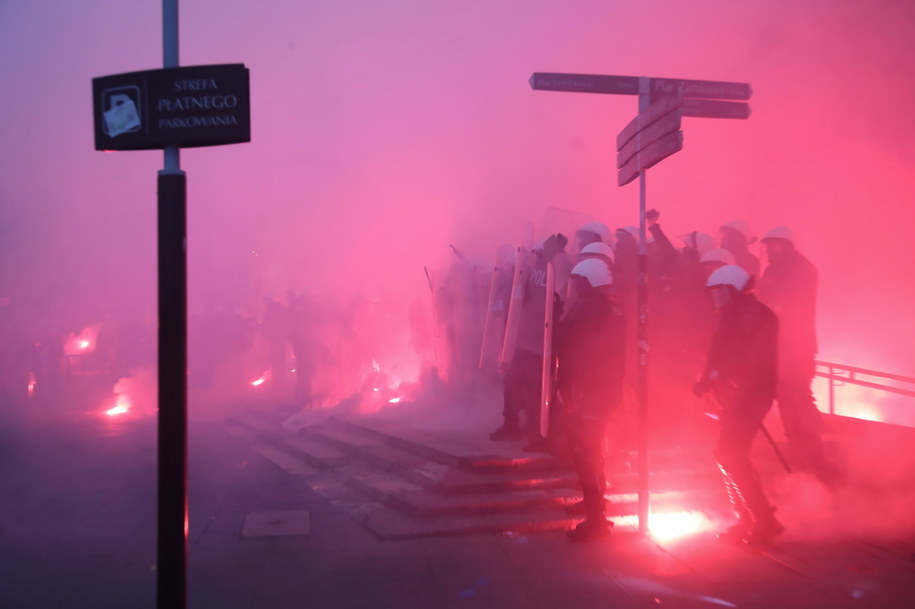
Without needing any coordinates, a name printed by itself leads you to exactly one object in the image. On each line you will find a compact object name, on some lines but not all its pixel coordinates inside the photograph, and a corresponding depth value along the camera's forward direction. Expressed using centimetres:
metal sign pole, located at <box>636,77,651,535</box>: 573
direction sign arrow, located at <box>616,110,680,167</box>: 517
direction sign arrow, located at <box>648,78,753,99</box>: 619
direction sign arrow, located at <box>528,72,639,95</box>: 612
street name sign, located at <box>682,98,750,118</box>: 631
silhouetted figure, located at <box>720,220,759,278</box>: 862
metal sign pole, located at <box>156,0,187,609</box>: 344
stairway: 618
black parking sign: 358
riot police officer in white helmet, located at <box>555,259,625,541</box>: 559
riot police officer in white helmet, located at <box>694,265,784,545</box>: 545
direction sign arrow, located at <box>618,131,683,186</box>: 514
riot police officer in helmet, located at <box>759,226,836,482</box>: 719
